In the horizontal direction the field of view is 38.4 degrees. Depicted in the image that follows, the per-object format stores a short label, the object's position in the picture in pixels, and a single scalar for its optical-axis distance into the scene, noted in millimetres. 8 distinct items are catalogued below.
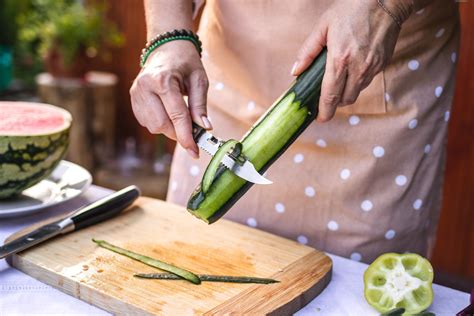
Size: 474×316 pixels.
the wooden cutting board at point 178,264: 1207
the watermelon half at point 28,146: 1569
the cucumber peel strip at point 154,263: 1273
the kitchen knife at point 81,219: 1367
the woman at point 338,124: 1610
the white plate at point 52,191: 1592
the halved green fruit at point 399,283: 1215
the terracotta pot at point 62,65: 4484
